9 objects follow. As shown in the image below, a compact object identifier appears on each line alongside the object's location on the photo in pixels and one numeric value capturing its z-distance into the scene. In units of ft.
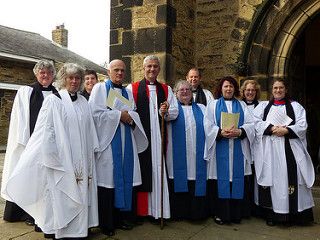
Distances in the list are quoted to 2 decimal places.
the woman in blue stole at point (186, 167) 13.84
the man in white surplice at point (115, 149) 12.24
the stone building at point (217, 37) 18.42
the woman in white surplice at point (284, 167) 13.47
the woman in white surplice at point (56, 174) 10.71
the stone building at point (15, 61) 52.37
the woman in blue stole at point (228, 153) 13.65
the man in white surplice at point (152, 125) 13.20
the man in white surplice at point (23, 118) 13.17
